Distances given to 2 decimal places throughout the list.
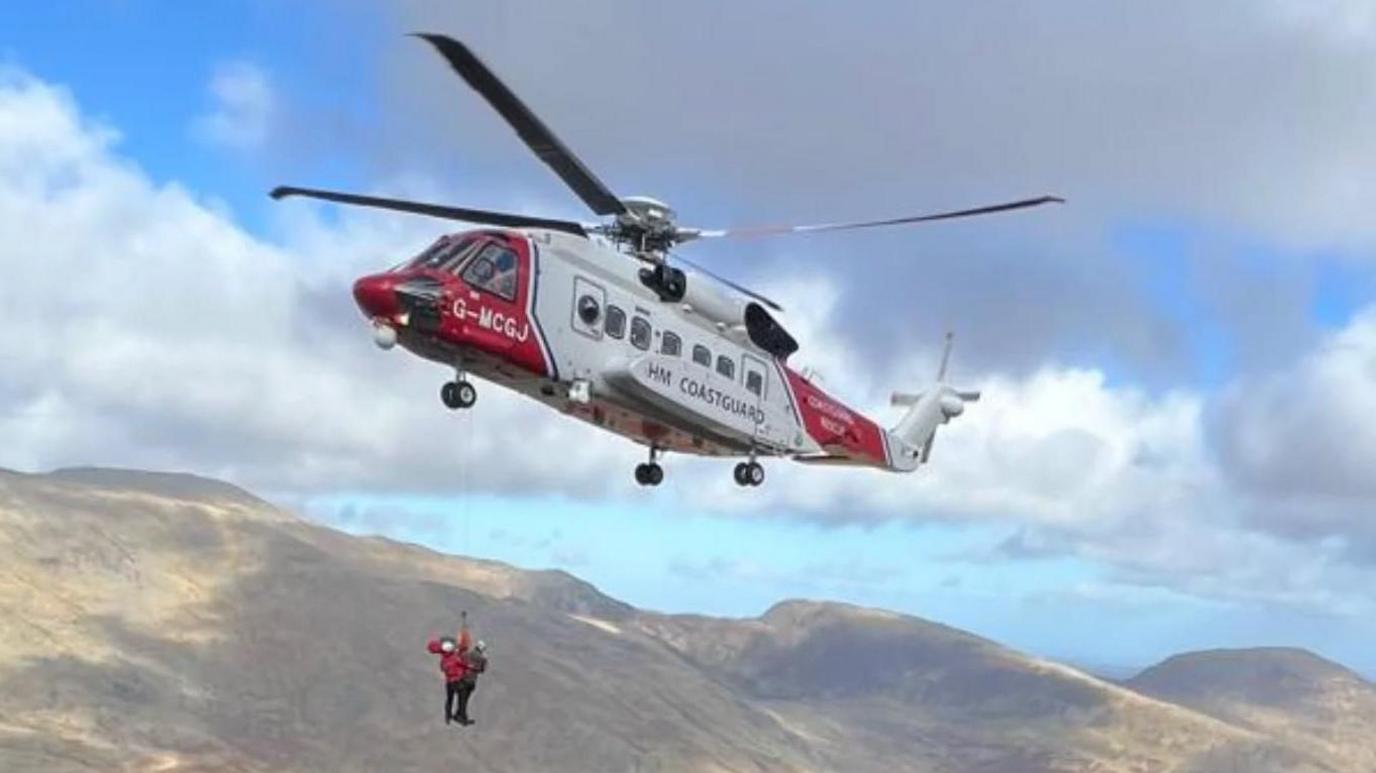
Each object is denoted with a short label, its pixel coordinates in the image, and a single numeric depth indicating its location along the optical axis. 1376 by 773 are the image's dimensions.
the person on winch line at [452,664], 52.56
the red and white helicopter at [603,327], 48.19
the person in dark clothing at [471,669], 52.62
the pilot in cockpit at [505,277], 50.16
